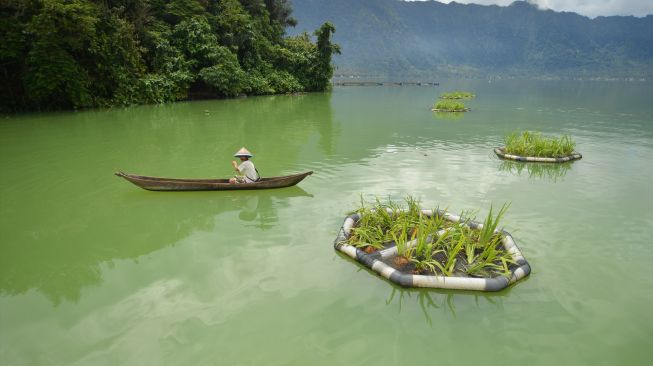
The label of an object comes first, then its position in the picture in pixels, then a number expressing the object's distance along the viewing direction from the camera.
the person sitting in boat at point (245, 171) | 9.12
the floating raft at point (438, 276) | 5.40
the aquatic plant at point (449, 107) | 28.66
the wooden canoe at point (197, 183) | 9.06
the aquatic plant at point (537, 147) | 13.34
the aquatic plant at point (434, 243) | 5.77
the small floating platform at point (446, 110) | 28.52
